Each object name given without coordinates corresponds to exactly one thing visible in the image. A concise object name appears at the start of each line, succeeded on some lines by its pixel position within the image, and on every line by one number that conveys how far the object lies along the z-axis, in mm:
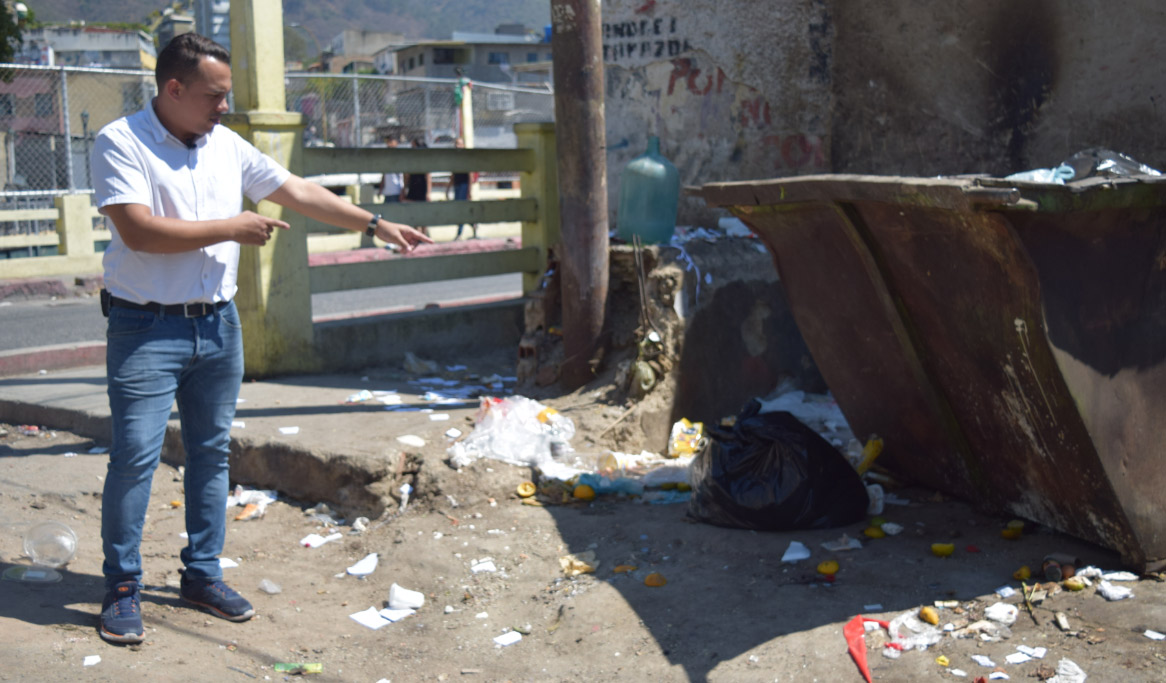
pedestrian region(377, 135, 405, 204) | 15559
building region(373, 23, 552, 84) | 62250
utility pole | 4805
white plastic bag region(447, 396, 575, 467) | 4258
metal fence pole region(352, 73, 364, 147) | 13742
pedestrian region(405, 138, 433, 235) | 14656
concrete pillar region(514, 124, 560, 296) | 6418
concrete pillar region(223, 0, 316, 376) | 5324
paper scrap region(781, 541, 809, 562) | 3393
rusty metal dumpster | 2676
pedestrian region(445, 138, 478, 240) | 15650
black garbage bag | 3582
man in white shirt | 2594
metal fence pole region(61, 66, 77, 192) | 10903
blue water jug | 5242
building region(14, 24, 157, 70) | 46938
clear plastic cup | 3426
